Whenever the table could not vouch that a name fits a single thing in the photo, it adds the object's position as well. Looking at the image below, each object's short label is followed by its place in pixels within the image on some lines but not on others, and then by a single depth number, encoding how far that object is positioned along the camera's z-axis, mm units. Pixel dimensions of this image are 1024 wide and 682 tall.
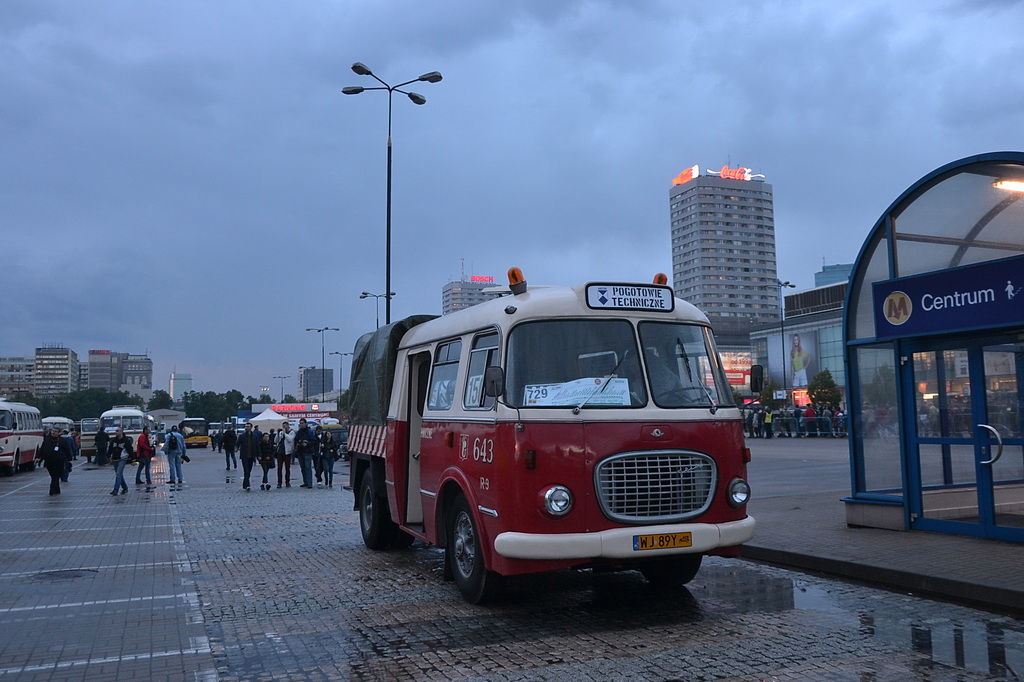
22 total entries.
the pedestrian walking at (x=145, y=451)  24297
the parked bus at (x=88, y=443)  50625
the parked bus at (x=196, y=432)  78188
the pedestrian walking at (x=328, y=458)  25656
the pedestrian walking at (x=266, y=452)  24953
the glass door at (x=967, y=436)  9672
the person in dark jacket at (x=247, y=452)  24125
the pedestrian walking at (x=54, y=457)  21812
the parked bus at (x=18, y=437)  31609
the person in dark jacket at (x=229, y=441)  33625
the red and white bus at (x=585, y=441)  6934
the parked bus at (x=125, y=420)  52312
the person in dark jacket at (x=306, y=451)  24547
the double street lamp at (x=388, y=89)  25062
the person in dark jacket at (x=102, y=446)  34906
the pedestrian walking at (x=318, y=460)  25250
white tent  47922
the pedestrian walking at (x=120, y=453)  22142
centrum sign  9266
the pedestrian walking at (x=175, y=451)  25156
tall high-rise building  192125
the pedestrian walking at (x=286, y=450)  24812
